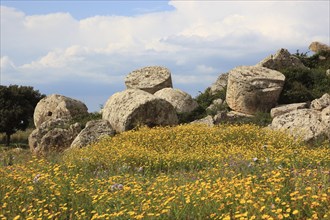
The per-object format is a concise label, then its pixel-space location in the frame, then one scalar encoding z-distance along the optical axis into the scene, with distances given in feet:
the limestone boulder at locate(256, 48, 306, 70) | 100.78
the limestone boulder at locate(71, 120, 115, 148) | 69.15
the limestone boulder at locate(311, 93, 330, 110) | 78.74
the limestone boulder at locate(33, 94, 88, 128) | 94.38
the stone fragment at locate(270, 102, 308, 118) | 81.56
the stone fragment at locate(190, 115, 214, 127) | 79.05
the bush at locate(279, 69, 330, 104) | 89.92
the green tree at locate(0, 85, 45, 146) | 118.11
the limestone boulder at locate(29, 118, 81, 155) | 76.95
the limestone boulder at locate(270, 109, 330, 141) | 64.49
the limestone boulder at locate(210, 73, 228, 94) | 107.14
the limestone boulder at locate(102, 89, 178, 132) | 72.90
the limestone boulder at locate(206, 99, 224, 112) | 91.03
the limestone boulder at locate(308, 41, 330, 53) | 128.77
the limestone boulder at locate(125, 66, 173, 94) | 99.60
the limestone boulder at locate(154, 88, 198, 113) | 91.61
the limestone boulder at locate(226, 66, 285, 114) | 84.89
